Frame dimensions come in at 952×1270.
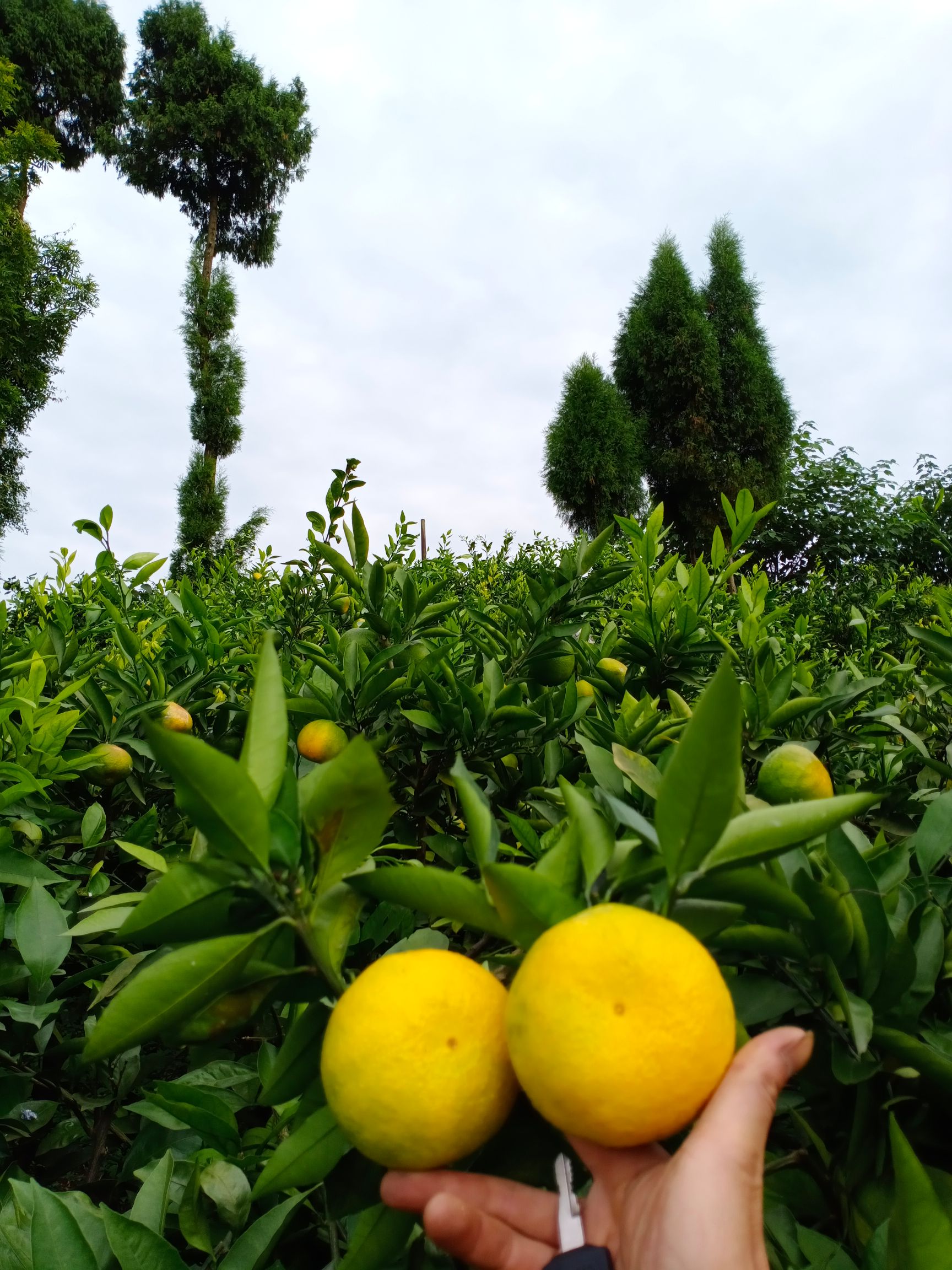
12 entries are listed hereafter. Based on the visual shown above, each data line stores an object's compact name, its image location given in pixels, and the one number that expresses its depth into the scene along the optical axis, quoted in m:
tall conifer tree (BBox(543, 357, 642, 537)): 17.44
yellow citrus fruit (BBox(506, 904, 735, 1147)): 0.44
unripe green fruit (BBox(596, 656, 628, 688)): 1.51
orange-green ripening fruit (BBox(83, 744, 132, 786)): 1.34
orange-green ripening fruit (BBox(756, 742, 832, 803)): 0.87
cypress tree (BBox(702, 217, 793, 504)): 17.75
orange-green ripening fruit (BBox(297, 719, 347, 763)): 1.13
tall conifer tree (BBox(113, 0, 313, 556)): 19.91
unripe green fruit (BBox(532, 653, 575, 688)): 1.42
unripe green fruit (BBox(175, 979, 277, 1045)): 0.52
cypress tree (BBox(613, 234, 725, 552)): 17.95
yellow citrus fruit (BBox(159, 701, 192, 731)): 1.39
